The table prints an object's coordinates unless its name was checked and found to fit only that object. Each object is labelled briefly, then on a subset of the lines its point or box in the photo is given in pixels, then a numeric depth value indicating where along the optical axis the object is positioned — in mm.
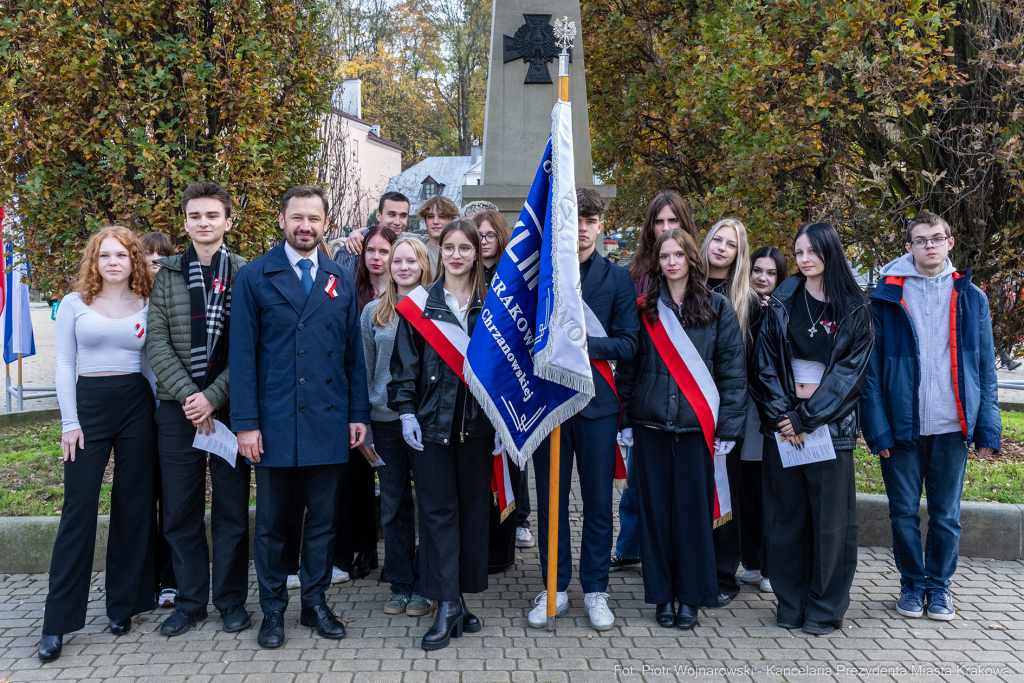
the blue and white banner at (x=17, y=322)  8922
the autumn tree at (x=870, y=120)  6430
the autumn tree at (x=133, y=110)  5754
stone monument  7180
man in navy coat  3873
